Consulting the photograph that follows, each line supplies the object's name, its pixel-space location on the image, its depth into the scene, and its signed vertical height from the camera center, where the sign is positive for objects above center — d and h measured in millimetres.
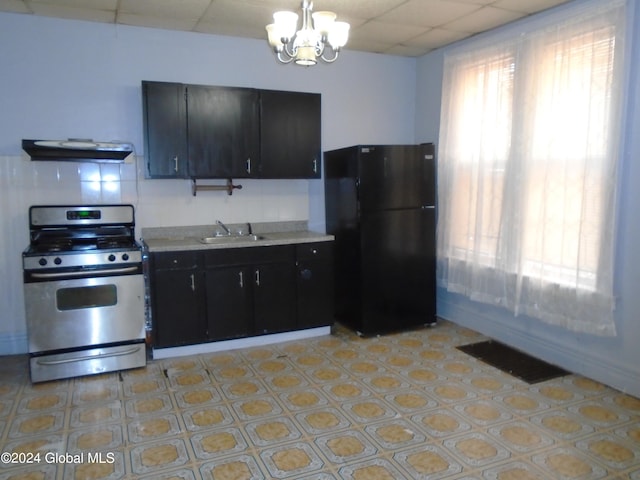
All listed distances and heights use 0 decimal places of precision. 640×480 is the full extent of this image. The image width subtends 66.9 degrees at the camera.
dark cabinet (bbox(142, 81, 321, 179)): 3703 +449
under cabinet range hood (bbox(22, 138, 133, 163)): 3283 +270
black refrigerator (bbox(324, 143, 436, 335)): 4023 -391
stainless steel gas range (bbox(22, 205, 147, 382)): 3197 -799
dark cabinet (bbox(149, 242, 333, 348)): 3617 -816
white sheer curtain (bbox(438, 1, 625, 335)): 3031 +136
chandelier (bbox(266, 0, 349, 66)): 2402 +790
